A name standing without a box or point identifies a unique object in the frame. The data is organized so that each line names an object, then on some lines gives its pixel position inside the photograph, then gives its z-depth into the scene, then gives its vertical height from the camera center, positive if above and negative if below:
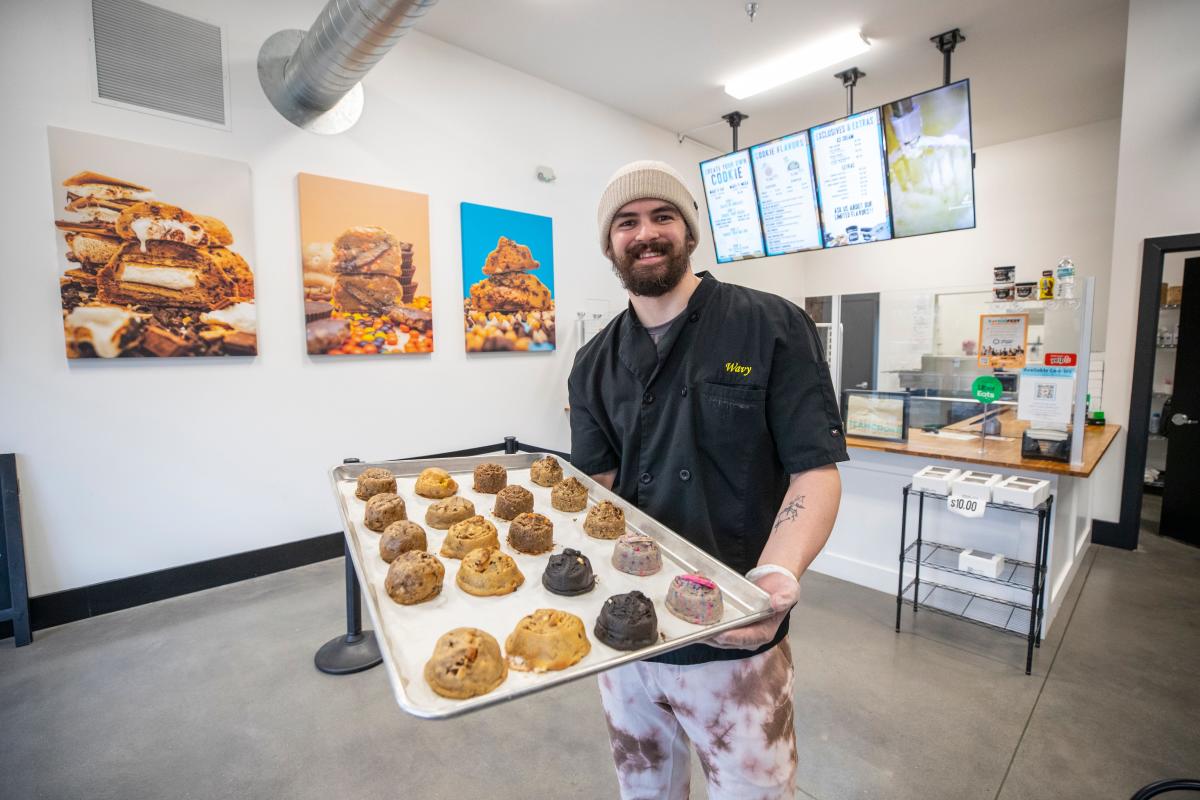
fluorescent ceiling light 3.94 +2.24
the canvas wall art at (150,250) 2.65 +0.56
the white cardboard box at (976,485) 2.48 -0.60
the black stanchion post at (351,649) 2.39 -1.32
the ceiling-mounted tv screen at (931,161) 3.68 +1.35
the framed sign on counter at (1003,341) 2.82 +0.07
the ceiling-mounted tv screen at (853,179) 4.05 +1.35
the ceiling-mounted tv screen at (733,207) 4.82 +1.34
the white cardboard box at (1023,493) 2.37 -0.61
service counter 2.70 -0.85
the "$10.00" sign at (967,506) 2.47 -0.69
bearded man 1.13 -0.22
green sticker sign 2.78 -0.18
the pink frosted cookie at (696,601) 0.98 -0.44
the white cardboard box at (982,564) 2.55 -0.98
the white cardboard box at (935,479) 2.60 -0.60
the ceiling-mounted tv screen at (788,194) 4.41 +1.34
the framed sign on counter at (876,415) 3.11 -0.35
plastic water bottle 2.60 +0.34
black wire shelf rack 2.45 -1.15
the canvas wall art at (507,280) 4.05 +0.60
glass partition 3.03 +0.05
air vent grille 2.69 +1.52
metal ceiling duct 2.44 +1.50
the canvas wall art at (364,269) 3.34 +0.57
